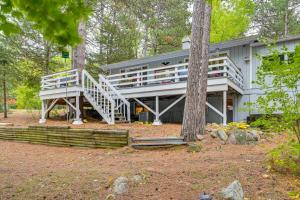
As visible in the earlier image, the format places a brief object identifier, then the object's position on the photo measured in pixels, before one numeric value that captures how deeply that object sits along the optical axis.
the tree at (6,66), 16.19
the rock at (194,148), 6.84
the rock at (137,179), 4.39
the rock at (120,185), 4.06
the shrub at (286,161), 4.56
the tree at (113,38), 21.11
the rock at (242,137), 7.43
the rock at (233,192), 3.78
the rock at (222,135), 7.59
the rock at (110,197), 3.90
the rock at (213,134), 7.76
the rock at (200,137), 7.56
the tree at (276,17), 23.52
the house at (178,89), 11.77
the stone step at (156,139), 7.27
